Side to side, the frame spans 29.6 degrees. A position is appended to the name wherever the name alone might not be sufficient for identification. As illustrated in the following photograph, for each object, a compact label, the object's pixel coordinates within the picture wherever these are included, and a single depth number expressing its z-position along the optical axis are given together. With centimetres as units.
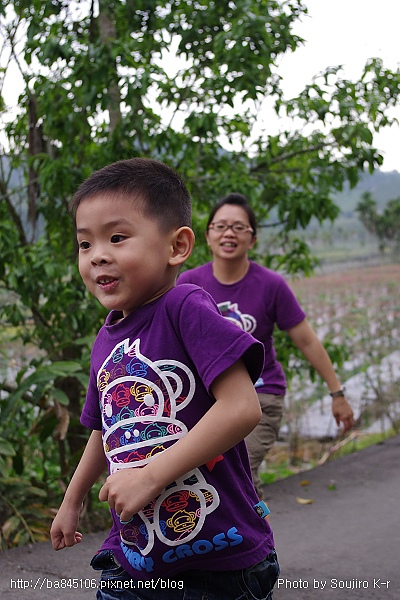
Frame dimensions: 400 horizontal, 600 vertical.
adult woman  354
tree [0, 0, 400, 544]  448
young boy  155
